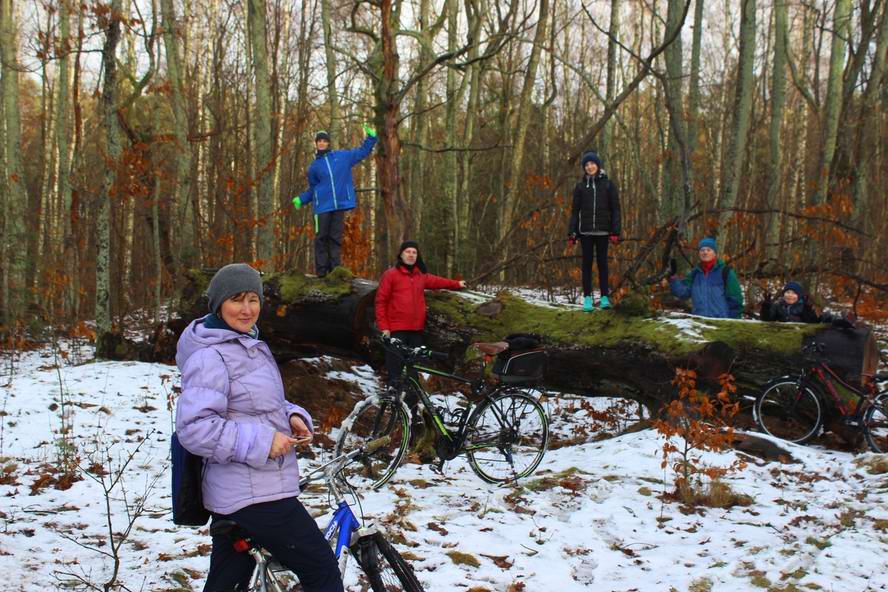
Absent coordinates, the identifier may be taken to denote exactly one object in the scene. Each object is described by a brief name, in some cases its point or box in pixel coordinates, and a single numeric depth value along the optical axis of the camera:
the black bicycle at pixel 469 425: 6.03
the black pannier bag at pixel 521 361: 6.11
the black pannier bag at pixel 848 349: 6.78
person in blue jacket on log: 8.75
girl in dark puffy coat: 8.12
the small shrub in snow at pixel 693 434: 5.63
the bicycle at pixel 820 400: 6.91
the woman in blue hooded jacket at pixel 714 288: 7.55
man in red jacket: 6.80
